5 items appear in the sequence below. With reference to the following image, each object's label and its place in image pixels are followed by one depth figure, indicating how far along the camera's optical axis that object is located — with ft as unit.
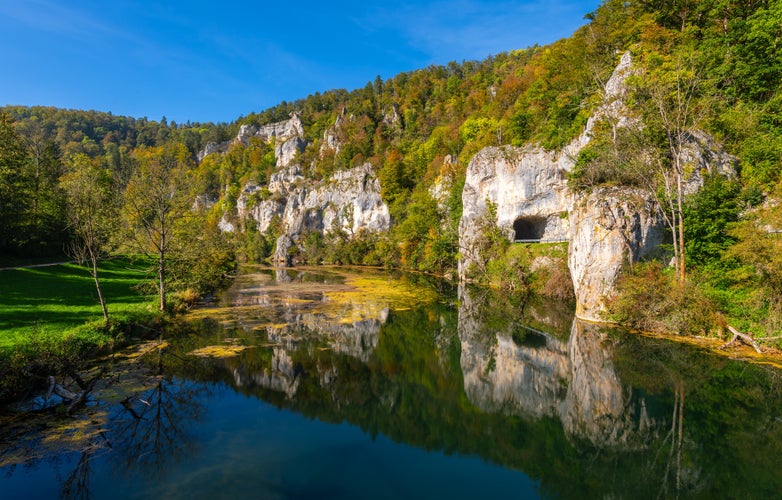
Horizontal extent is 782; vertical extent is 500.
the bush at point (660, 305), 53.62
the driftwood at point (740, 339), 47.42
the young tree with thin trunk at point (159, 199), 65.59
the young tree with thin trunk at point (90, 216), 46.83
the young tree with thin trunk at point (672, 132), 60.59
